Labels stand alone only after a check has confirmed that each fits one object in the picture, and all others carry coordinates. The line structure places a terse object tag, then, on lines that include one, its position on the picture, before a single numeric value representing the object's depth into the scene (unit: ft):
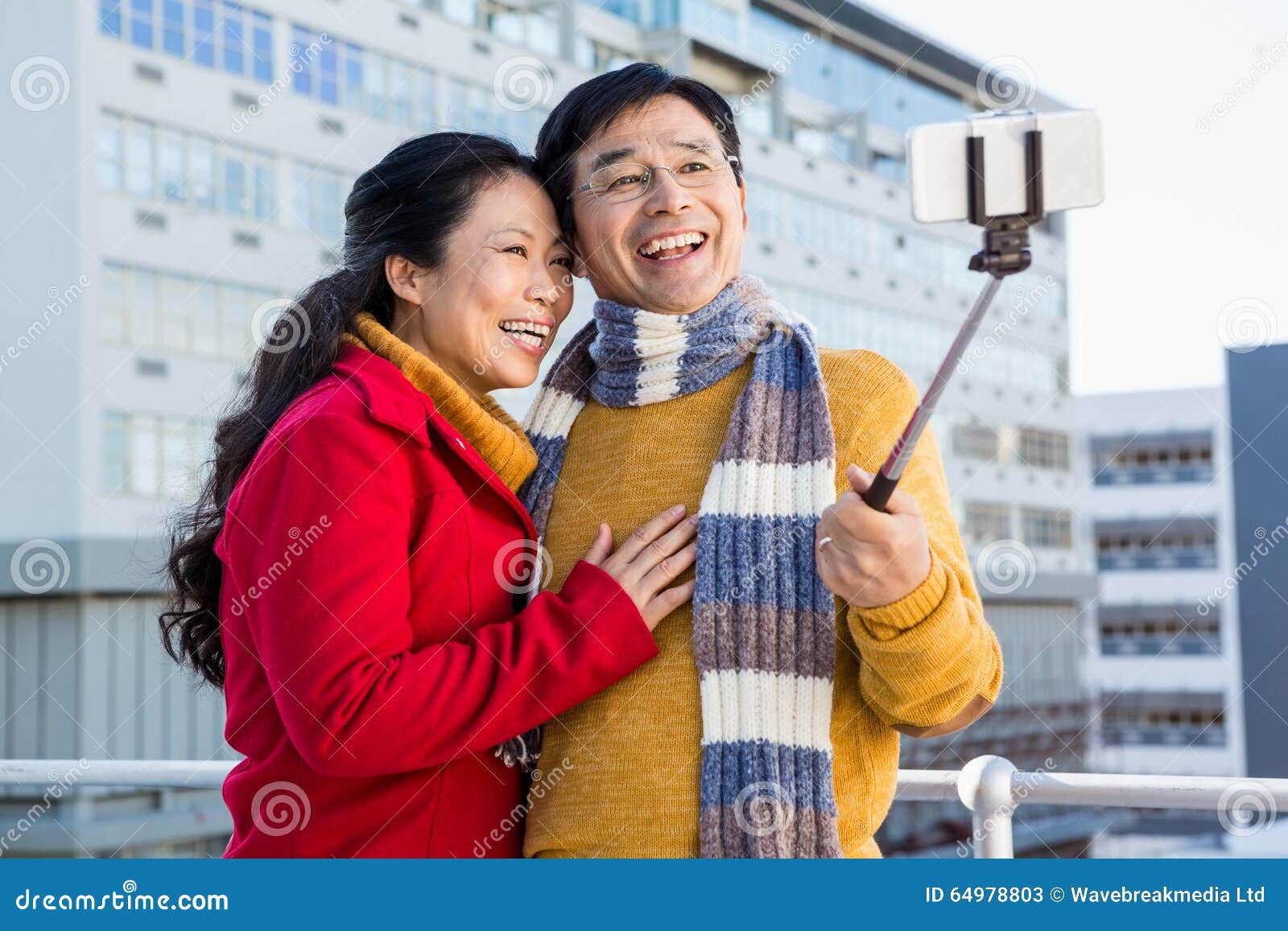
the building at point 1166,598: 151.12
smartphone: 3.76
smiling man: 5.24
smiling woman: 5.18
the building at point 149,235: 58.34
